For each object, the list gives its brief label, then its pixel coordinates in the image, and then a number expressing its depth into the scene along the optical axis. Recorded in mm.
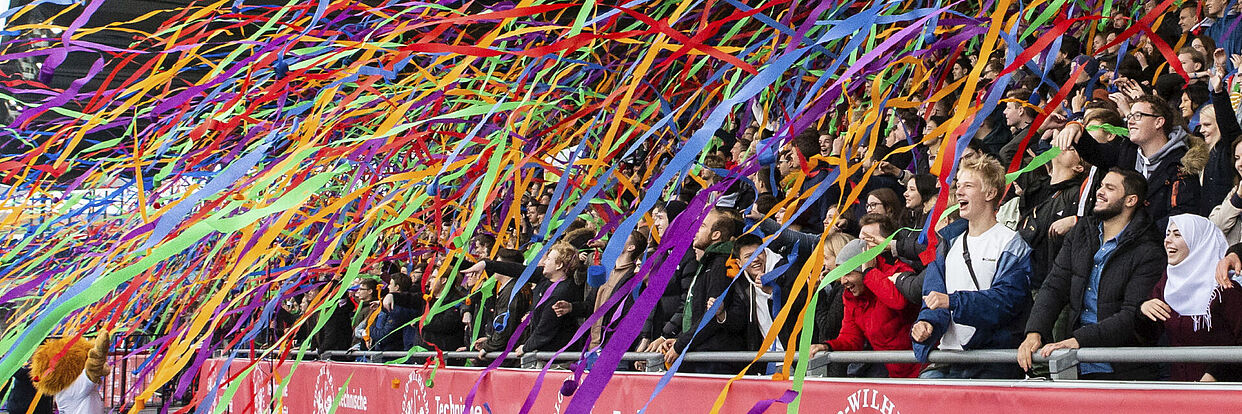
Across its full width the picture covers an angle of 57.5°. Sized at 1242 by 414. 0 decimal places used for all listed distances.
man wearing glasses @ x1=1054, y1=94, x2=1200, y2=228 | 3771
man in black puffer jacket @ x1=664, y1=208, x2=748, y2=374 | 4660
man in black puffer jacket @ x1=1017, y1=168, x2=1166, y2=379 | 3131
